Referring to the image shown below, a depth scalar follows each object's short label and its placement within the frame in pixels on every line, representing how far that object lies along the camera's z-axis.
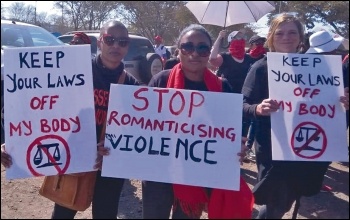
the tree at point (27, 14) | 27.64
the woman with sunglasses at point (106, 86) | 2.90
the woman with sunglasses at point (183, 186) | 2.68
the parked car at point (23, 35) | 7.52
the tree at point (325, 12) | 32.97
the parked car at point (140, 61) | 9.57
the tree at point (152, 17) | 33.16
